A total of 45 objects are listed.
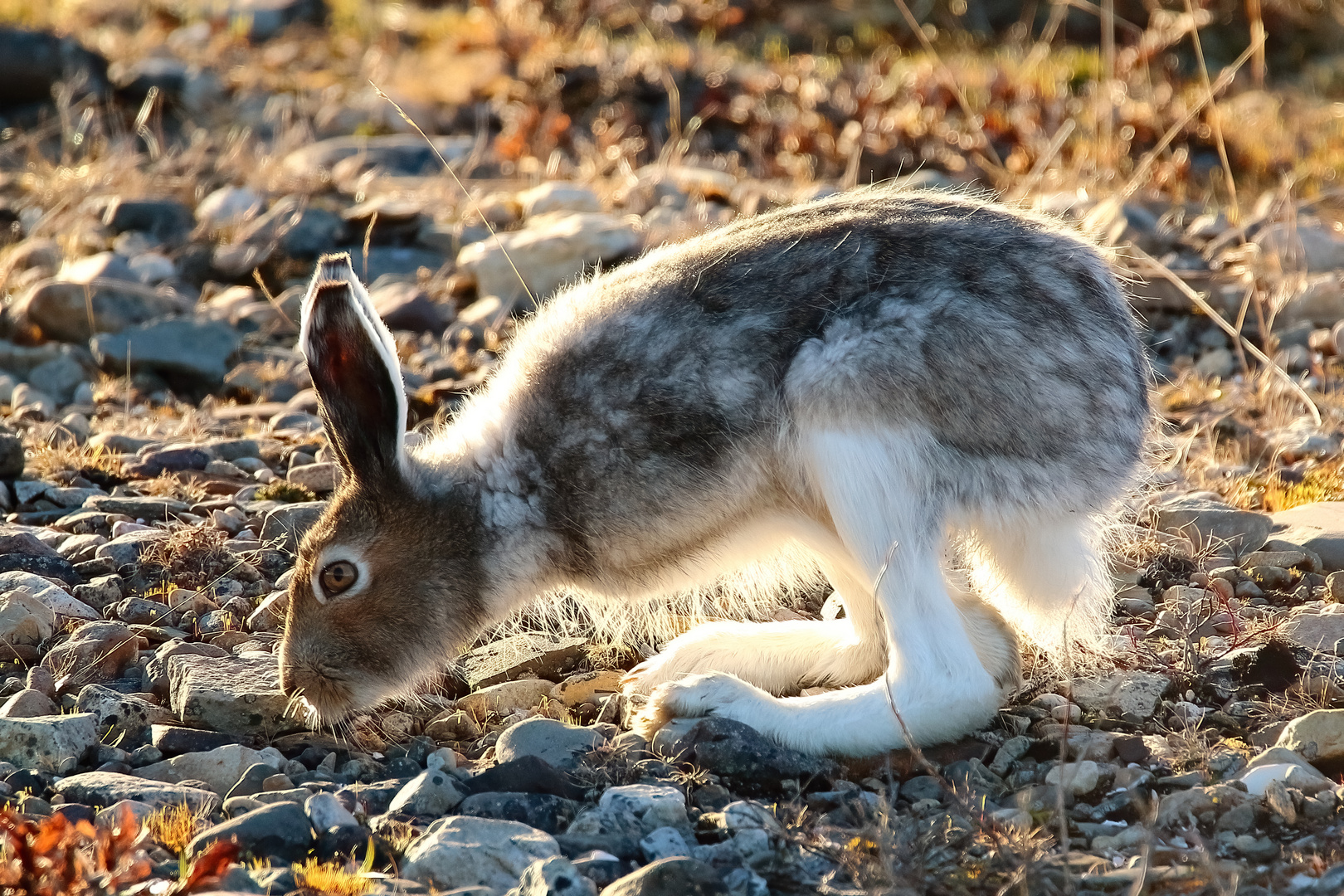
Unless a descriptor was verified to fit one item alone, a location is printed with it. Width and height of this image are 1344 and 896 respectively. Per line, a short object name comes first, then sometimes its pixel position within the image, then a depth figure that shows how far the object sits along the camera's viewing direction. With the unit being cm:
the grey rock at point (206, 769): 809
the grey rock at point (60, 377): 1465
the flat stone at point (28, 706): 859
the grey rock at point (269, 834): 702
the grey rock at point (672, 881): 645
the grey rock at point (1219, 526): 1086
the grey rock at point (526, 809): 750
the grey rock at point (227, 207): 1836
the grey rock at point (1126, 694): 883
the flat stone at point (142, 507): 1154
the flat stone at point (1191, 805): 740
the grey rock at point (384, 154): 2105
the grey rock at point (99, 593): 1025
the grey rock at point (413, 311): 1582
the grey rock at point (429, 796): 755
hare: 834
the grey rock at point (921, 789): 789
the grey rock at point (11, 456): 1187
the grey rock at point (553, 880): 655
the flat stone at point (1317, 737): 796
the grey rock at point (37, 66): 2398
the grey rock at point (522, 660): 986
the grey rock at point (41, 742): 809
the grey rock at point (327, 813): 722
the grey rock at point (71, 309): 1542
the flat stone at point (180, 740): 843
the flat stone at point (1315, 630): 936
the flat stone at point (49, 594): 991
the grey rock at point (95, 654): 920
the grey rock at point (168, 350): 1491
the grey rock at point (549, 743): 826
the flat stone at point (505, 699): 932
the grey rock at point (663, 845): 715
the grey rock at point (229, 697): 877
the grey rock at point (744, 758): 802
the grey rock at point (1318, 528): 1059
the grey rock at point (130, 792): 755
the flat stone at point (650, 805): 745
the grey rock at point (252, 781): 794
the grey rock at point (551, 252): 1593
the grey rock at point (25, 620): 951
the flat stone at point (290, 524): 1106
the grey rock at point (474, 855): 683
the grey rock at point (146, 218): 1842
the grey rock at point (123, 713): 859
